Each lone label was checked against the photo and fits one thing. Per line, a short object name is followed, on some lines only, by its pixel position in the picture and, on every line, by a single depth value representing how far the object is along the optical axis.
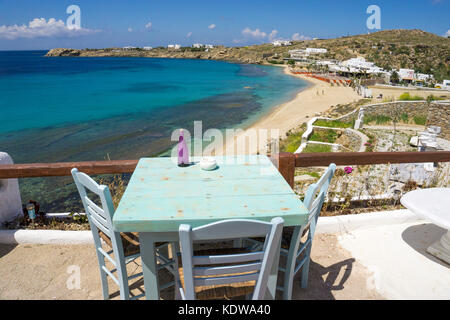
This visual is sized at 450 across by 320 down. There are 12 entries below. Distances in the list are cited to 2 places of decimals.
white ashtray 2.29
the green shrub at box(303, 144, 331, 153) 11.09
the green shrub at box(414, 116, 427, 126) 15.56
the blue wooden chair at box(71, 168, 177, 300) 1.75
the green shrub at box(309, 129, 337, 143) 12.80
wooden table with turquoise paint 1.58
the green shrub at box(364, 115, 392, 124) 15.54
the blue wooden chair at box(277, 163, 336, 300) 1.80
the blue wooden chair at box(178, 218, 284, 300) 1.30
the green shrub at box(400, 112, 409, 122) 15.81
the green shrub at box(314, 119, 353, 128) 14.64
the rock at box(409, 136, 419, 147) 10.49
